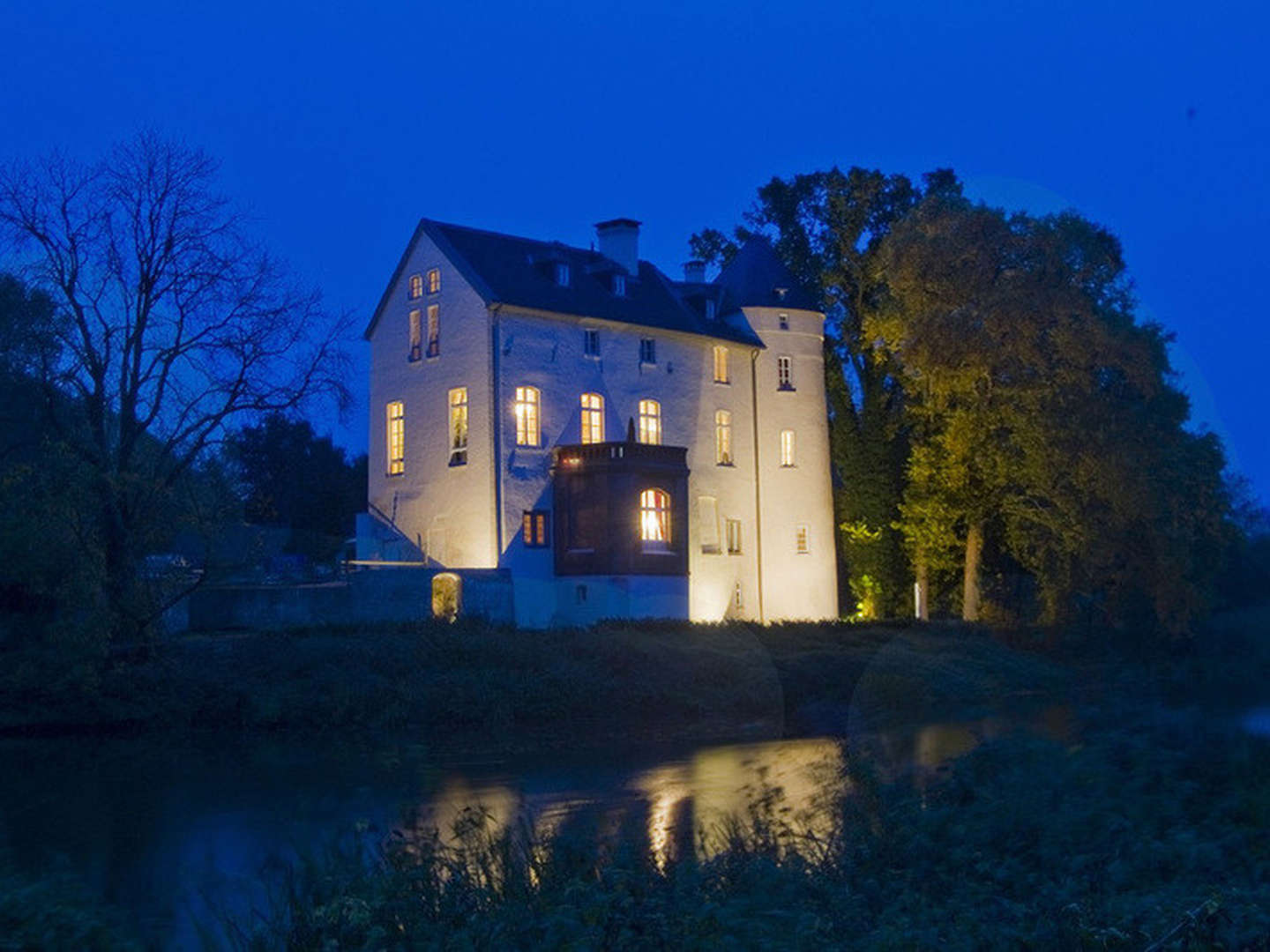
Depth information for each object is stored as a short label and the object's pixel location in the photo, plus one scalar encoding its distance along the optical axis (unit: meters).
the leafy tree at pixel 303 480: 61.75
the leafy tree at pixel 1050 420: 44.16
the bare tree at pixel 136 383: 32.03
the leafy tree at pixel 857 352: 52.19
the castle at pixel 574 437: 41.59
